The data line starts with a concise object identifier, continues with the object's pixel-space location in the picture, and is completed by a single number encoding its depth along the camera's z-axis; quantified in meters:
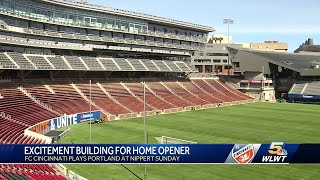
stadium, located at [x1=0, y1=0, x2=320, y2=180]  37.20
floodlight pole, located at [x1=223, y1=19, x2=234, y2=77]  150.62
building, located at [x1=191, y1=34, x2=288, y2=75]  137.88
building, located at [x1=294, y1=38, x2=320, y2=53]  153.12
